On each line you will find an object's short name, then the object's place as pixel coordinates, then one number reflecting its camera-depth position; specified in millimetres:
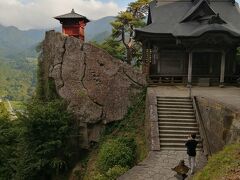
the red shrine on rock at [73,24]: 32656
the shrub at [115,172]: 16219
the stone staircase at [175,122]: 17266
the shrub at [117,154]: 17906
